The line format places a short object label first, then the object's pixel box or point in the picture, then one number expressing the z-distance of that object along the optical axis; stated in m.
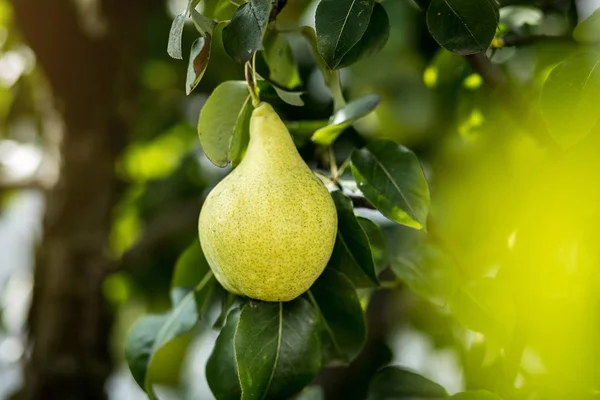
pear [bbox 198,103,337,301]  1.01
